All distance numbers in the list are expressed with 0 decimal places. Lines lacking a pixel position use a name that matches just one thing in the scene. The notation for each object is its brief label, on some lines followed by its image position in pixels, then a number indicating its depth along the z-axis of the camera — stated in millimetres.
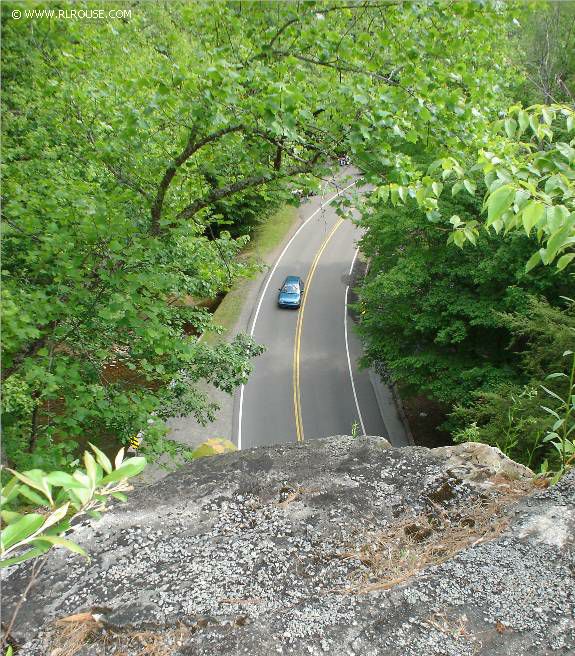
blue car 24750
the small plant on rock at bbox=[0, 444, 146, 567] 1485
